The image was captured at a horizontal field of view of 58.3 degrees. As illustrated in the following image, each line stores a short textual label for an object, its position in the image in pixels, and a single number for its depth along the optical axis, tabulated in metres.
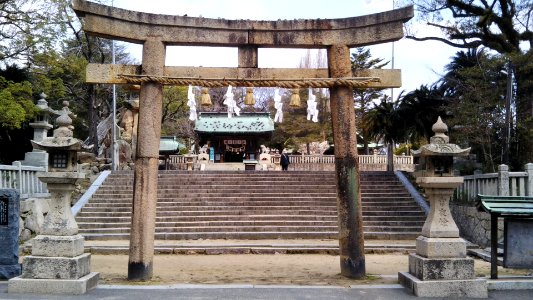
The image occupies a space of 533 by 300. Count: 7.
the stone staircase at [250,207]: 16.95
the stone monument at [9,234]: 8.80
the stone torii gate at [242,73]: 8.67
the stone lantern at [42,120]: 20.52
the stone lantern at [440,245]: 7.31
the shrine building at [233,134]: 38.75
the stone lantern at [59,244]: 7.31
